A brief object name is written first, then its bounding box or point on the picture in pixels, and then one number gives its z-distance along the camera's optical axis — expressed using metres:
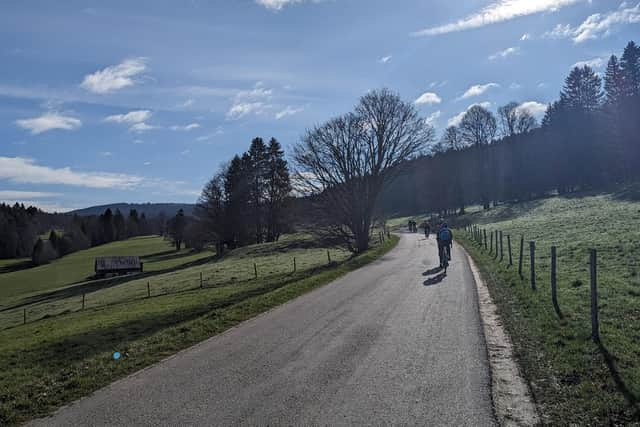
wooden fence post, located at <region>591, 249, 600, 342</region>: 7.16
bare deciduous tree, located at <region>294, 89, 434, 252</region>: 32.03
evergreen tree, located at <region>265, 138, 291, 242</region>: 59.34
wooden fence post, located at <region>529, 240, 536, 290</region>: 11.77
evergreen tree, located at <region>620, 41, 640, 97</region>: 57.94
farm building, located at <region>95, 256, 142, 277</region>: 59.53
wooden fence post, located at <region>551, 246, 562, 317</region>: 9.91
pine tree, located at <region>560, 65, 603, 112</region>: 64.38
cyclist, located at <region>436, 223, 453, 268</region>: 18.23
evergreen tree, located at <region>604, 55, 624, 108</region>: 58.19
